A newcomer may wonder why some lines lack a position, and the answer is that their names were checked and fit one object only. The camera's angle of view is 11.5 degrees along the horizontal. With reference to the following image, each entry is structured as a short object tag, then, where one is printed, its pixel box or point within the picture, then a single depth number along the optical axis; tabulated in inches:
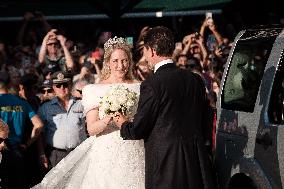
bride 463.1
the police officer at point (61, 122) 626.2
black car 430.1
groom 412.9
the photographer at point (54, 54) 787.6
